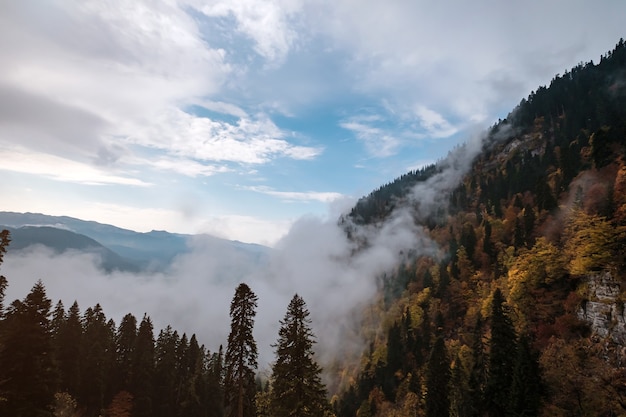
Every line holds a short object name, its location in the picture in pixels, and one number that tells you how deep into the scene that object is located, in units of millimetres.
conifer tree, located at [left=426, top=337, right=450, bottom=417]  56000
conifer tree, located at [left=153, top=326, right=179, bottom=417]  66250
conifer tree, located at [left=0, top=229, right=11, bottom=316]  21375
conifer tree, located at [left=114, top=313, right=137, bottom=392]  65438
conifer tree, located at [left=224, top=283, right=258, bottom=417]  29172
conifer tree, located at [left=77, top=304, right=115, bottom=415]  61000
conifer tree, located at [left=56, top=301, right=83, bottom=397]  58875
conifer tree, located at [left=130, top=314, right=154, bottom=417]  62719
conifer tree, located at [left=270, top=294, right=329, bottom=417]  28359
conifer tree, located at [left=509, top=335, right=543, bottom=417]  41281
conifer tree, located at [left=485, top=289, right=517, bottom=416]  45812
